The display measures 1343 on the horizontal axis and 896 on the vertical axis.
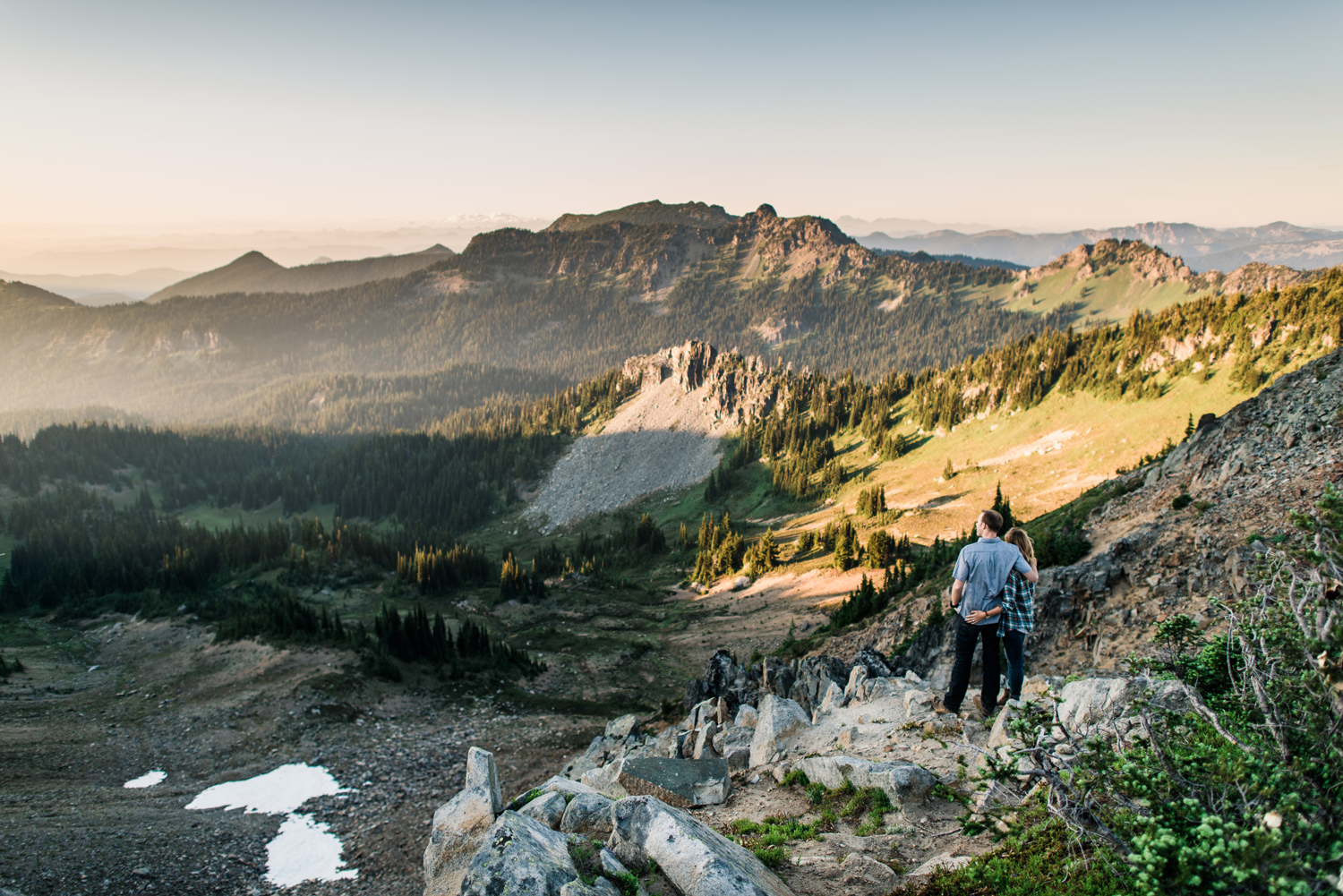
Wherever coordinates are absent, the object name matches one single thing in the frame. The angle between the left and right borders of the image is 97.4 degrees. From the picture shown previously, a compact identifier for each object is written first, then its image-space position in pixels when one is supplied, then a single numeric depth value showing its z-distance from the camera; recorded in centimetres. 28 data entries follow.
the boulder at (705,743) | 2142
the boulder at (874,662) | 2381
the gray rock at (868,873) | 891
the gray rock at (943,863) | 848
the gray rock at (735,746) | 1884
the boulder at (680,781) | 1463
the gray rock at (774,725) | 1809
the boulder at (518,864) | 798
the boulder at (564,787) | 1327
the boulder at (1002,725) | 1198
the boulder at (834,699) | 2236
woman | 1223
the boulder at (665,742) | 2433
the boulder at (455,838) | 1161
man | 1202
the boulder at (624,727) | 3006
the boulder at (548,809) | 1223
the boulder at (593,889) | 802
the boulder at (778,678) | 2780
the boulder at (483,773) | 1306
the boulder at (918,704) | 1586
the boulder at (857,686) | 2172
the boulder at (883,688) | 2048
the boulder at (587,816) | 1159
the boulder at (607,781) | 1630
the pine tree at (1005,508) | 4939
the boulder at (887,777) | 1154
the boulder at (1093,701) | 1120
